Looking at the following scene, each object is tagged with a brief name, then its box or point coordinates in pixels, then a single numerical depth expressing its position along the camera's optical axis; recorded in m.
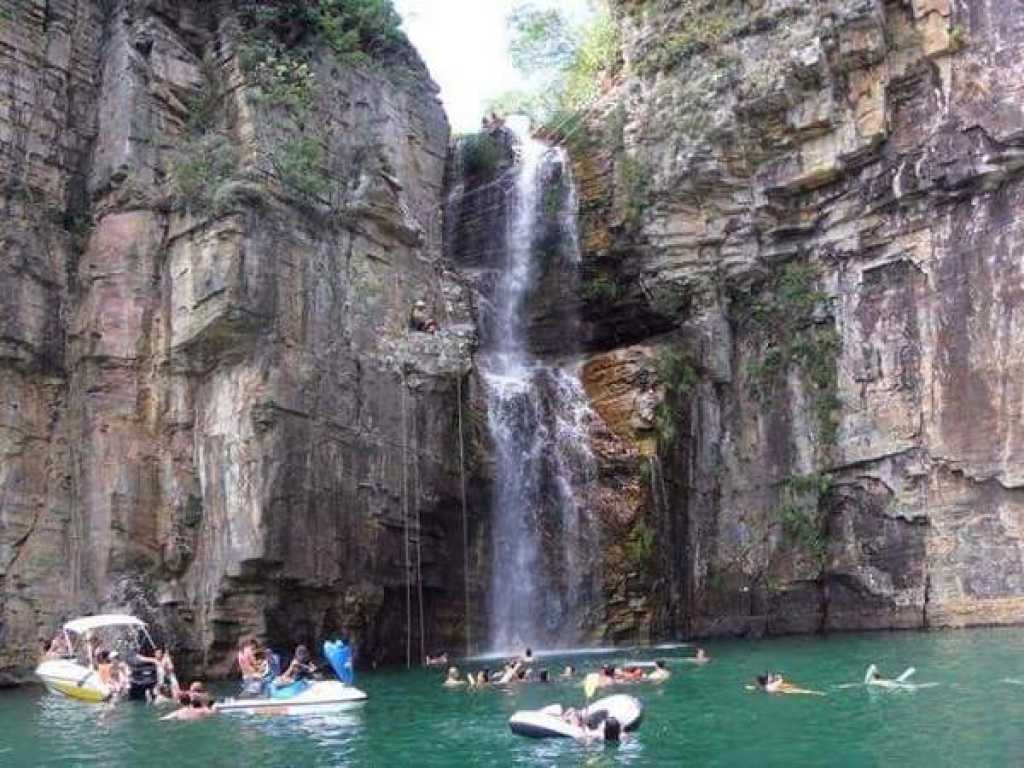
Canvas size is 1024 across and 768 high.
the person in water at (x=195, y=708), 18.44
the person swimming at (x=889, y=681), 18.23
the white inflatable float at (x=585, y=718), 14.98
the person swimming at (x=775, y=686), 18.25
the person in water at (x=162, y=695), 20.73
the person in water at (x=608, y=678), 20.17
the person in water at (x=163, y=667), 21.12
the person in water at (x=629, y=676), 20.72
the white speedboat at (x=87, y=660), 21.36
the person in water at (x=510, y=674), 21.31
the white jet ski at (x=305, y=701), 18.98
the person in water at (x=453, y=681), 21.34
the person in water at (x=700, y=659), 23.52
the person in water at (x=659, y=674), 20.88
